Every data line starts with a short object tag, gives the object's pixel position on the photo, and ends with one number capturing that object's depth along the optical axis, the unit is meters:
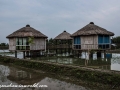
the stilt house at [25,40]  16.07
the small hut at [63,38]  20.18
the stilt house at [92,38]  14.29
